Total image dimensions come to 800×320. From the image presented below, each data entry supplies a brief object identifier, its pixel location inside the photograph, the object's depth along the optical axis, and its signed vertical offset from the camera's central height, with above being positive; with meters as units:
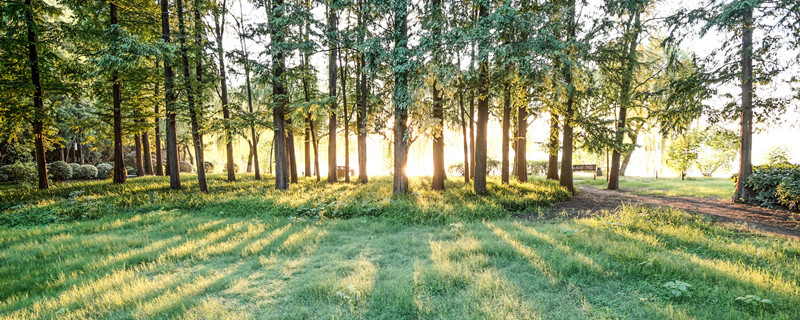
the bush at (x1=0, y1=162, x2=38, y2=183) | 17.39 -0.80
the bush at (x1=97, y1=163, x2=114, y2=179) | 22.93 -0.95
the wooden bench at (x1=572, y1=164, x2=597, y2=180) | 23.62 -1.66
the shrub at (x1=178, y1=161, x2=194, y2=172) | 28.92 -1.06
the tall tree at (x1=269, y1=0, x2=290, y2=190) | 13.10 +1.56
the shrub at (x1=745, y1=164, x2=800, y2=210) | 9.12 -1.41
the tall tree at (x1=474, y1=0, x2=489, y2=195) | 10.67 +0.39
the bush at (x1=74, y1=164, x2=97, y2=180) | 20.62 -1.01
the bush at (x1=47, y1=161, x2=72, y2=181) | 18.64 -0.78
